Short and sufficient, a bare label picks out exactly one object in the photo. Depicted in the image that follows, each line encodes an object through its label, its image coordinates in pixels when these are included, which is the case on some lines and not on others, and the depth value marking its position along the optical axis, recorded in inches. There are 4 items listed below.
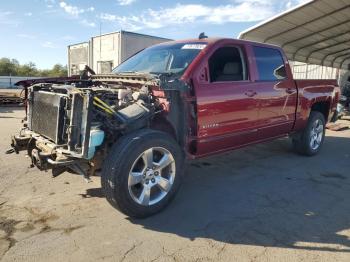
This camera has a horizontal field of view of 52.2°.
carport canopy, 493.7
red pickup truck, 143.3
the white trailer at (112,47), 741.9
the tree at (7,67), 2618.1
